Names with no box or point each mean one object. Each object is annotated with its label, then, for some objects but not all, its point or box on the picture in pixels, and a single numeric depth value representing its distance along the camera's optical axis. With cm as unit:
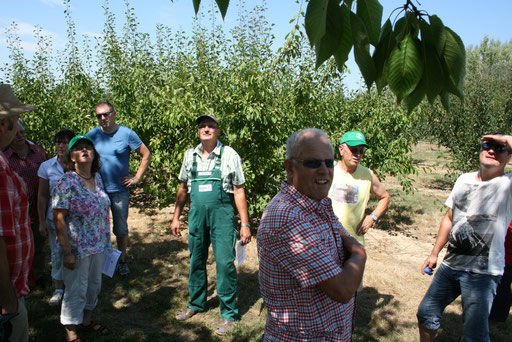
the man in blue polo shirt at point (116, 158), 463
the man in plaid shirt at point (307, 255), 160
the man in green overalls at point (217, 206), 376
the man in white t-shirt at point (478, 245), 277
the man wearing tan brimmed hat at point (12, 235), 186
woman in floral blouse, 307
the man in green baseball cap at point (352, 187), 354
